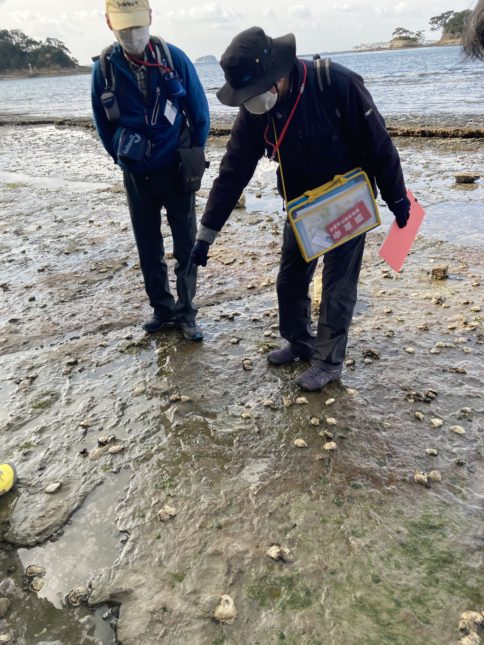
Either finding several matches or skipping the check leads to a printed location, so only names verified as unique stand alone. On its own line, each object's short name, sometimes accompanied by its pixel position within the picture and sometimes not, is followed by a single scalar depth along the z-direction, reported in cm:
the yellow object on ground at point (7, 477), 296
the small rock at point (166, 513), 274
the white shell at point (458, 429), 322
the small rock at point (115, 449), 326
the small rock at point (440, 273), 544
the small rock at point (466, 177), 909
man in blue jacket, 366
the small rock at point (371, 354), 417
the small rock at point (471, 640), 202
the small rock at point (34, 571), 248
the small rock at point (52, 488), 298
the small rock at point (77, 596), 233
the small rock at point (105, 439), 336
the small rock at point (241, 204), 882
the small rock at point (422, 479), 286
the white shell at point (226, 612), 219
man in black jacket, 286
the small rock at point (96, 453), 325
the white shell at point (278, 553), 245
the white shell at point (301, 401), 366
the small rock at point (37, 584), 241
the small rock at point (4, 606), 230
